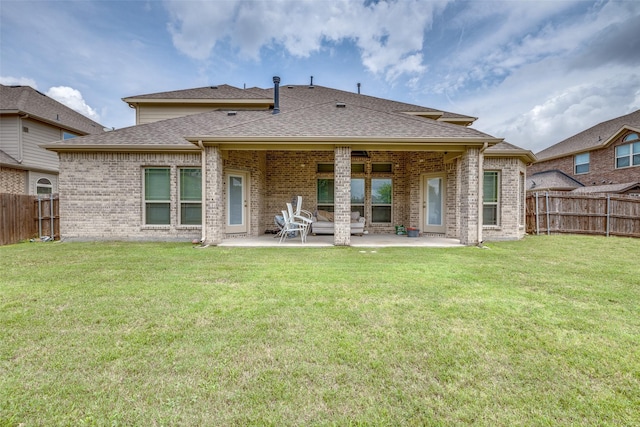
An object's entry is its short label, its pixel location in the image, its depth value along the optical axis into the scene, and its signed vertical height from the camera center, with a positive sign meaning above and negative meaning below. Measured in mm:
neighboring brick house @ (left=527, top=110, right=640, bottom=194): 15914 +3213
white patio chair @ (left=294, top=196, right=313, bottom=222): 9438 -60
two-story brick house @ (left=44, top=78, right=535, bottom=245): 7906 +1210
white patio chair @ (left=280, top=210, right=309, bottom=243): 8542 -489
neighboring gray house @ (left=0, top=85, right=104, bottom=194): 12234 +3428
